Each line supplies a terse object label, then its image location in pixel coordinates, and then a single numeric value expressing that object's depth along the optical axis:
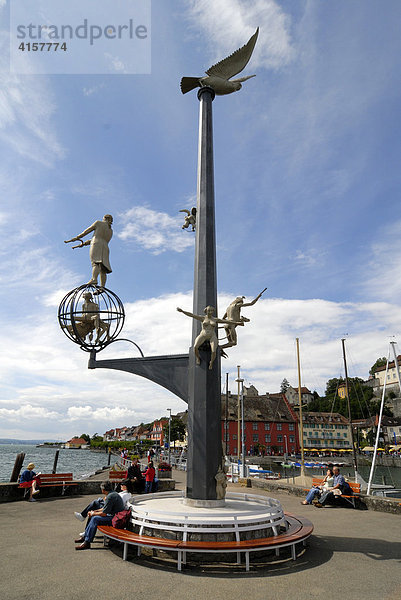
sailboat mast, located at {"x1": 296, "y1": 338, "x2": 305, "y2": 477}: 36.13
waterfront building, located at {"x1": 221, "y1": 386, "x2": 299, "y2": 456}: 72.62
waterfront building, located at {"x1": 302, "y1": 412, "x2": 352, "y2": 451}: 87.56
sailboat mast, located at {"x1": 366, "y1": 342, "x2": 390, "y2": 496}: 16.47
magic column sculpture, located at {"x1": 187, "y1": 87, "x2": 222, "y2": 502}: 9.22
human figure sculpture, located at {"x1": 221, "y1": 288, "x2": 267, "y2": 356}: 10.20
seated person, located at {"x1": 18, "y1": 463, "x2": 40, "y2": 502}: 13.27
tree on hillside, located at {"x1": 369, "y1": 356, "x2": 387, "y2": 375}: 132.52
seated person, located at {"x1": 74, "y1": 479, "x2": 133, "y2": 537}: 8.52
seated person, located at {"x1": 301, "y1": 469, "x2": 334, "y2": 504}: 13.34
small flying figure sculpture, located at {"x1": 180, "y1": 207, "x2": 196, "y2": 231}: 12.31
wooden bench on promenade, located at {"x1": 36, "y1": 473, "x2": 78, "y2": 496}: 14.02
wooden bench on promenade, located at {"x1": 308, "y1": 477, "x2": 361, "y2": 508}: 12.68
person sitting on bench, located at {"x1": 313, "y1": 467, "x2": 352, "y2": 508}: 12.80
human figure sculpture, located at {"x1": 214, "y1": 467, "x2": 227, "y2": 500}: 9.11
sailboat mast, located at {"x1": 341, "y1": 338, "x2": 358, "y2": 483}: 37.48
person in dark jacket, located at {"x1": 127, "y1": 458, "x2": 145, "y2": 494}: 14.44
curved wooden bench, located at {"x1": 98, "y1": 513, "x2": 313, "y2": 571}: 6.45
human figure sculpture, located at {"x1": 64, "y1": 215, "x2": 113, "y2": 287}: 11.98
